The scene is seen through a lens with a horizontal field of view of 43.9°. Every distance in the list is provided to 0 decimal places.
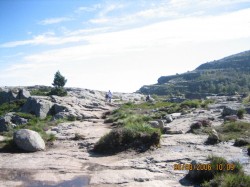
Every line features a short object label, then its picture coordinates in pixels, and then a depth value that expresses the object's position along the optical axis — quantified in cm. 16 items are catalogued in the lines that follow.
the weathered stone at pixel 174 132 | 2322
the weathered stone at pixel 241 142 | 1794
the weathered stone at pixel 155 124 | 2495
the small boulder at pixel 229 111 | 2858
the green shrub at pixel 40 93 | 5271
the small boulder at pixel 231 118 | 2569
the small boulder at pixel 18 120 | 3250
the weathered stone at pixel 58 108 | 3725
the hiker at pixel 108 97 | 5814
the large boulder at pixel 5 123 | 2972
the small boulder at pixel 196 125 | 2372
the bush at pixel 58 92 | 5119
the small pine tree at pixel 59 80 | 6962
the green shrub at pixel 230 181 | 1106
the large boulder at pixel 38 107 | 3600
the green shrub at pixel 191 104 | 4115
